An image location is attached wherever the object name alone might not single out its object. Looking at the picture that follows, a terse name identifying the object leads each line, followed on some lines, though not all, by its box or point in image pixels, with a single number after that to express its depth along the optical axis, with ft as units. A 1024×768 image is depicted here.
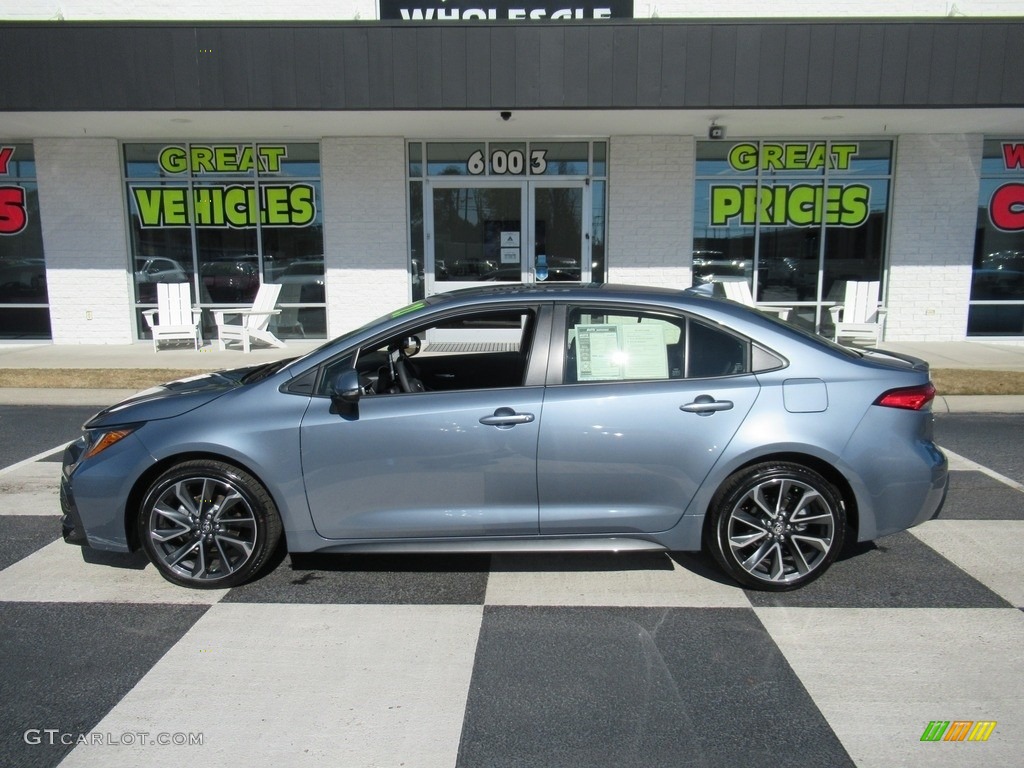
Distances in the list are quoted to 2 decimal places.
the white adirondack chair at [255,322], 41.22
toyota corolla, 13.35
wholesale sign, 39.96
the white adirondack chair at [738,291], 42.69
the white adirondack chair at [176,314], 42.04
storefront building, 41.52
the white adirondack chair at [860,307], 42.19
